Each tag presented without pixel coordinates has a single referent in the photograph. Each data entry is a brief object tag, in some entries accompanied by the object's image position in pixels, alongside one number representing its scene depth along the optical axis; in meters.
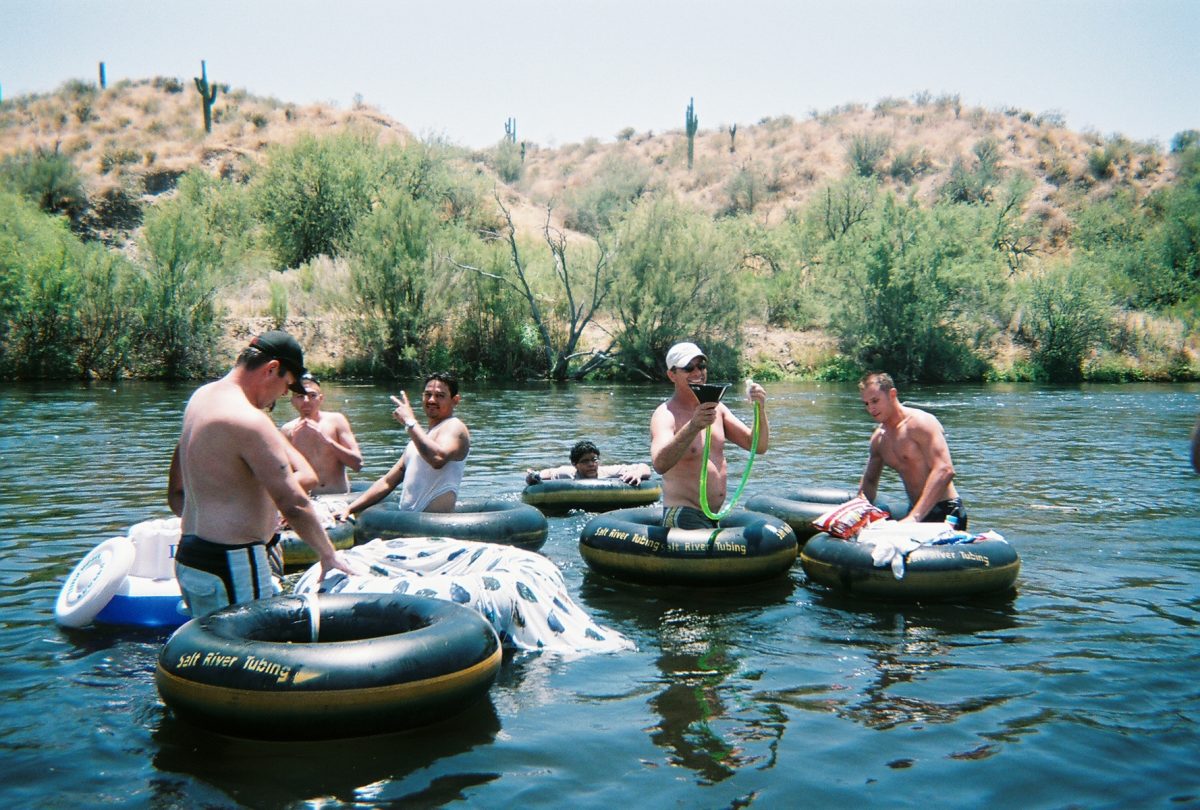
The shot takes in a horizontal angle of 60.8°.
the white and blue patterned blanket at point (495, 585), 5.94
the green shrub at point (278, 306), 34.88
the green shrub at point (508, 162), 69.06
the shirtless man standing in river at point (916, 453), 7.67
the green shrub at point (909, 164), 60.69
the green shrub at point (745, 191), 60.22
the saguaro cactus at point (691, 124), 67.12
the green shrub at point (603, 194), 57.31
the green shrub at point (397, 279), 33.00
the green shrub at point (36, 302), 29.53
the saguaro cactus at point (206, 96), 56.53
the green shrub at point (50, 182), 48.88
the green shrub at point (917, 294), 34.56
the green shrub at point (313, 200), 40.88
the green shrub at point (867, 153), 61.36
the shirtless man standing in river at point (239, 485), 4.62
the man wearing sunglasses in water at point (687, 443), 7.02
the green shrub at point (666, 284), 33.81
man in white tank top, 7.85
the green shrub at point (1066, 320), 35.50
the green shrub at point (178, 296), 30.91
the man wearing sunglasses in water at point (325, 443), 8.64
